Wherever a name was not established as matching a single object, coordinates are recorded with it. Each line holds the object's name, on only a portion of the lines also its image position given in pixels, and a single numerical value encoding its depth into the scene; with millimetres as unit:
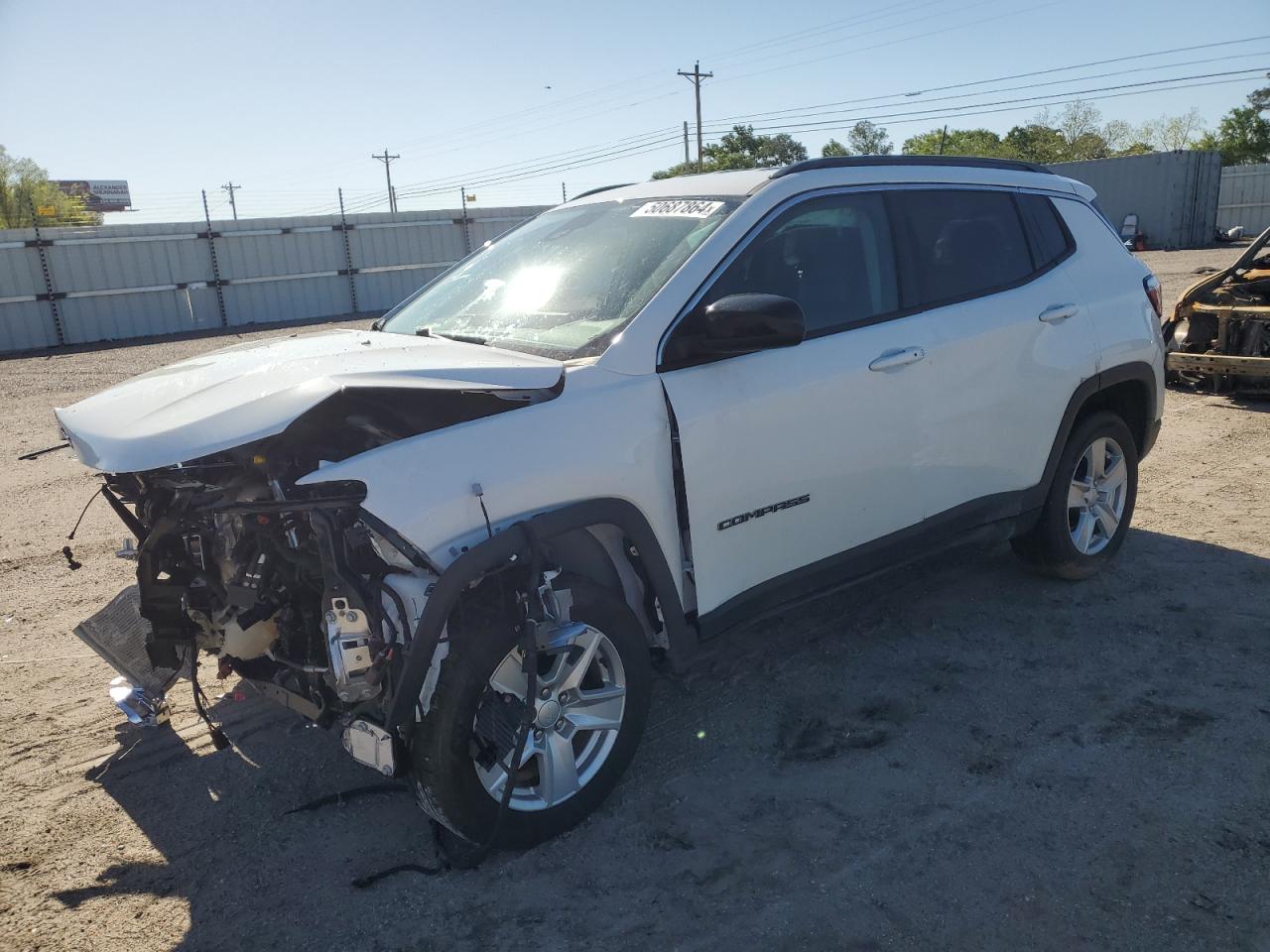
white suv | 2793
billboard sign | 89562
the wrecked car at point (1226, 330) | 8861
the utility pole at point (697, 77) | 56281
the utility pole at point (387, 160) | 70875
